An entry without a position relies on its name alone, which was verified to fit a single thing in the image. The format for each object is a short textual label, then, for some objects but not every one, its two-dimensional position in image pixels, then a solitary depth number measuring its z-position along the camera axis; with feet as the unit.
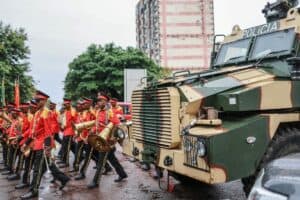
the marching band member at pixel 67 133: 28.11
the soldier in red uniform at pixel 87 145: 22.68
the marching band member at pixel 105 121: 20.68
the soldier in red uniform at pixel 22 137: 23.15
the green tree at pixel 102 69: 70.86
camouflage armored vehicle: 12.71
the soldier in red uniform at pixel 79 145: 24.81
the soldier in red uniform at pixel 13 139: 25.98
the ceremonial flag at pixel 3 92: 50.53
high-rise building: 128.26
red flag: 47.63
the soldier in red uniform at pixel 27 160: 19.51
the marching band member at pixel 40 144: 18.21
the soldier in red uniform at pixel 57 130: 27.91
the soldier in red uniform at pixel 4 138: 28.45
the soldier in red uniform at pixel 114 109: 20.79
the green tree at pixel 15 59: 55.13
